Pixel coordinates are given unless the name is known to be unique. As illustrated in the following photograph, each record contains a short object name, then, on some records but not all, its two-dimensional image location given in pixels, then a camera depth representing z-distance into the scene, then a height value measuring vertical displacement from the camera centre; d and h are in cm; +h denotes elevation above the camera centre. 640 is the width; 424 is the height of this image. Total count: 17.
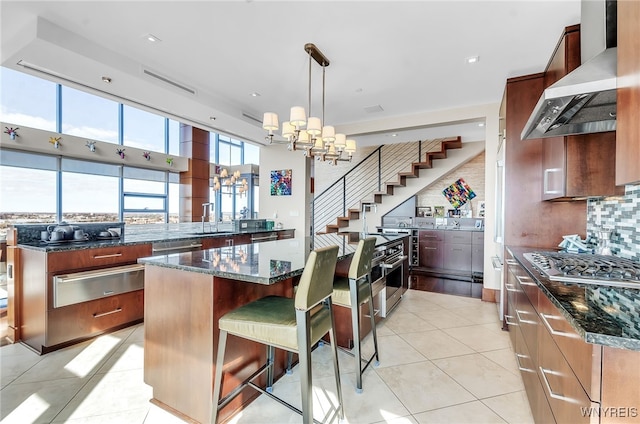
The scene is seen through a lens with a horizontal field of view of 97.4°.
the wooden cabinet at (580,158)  197 +39
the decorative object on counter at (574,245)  224 -28
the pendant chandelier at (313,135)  275 +83
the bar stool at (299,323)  133 -59
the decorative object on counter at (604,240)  205 -22
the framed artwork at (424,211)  659 +0
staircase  621 +77
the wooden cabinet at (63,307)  240 -89
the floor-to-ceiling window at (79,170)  582 +99
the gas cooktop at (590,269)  127 -31
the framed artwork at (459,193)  627 +40
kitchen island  157 -68
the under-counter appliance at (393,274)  311 -79
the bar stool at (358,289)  194 -60
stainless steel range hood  127 +60
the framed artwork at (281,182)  576 +58
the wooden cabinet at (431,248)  589 -78
